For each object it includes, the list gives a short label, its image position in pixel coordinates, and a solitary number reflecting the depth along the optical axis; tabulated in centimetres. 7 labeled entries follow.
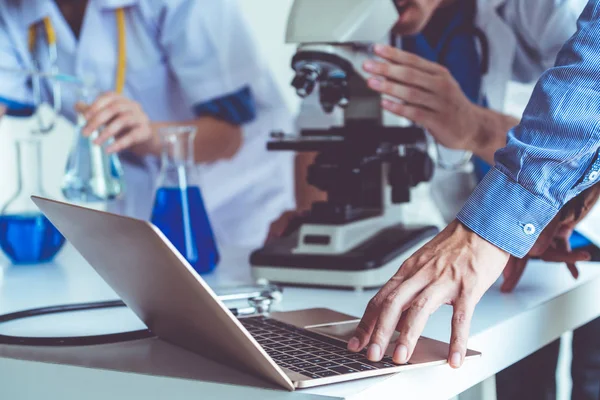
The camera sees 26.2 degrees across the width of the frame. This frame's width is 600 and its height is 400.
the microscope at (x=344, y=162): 157
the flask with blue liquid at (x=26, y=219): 174
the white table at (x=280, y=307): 123
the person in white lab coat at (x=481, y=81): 162
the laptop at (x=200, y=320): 115
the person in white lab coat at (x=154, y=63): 225
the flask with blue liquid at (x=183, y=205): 165
